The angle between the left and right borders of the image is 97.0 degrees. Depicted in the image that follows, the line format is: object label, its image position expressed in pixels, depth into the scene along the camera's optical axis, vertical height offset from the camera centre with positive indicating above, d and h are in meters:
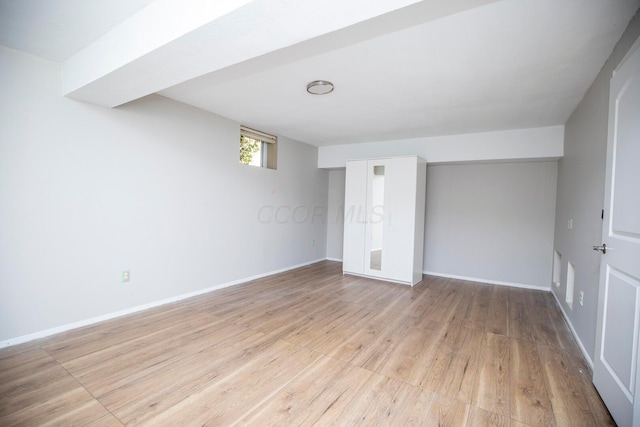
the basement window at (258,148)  4.40 +0.97
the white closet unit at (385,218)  4.41 -0.12
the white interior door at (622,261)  1.47 -0.24
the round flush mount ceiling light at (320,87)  2.74 +1.21
